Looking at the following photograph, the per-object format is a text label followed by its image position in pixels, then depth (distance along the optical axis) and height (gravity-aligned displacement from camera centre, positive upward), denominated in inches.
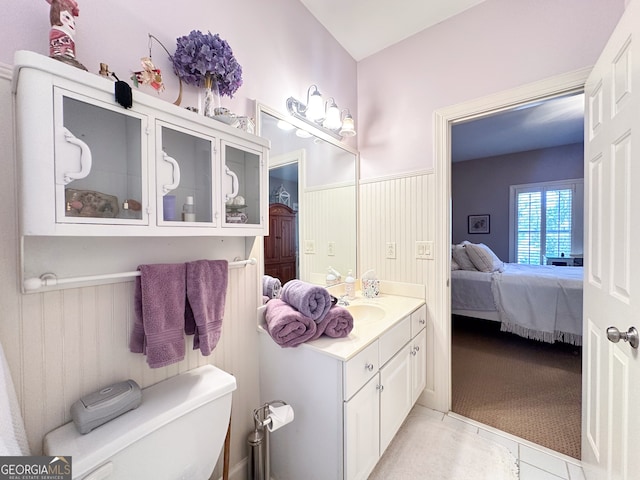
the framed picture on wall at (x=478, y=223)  205.9 +9.5
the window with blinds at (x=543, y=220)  177.5 +10.3
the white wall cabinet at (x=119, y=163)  24.2 +8.7
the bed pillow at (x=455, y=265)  134.0 -14.9
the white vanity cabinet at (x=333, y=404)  42.1 -29.3
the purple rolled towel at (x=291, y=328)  44.6 -15.4
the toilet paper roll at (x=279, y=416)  41.6 -28.3
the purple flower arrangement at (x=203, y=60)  38.9 +26.2
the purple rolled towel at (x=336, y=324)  47.6 -15.8
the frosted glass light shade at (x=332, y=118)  70.0 +31.1
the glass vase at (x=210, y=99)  40.8 +21.4
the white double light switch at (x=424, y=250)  72.3 -3.9
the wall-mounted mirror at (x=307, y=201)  57.9 +8.9
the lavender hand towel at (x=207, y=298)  38.3 -9.1
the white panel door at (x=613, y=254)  33.6 -2.9
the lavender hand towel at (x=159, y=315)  34.4 -10.3
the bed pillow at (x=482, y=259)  124.6 -11.2
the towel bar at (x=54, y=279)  27.5 -4.7
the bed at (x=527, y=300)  102.2 -26.9
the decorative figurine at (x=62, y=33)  27.4 +21.2
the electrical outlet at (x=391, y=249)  79.0 -4.0
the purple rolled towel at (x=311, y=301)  46.8 -11.5
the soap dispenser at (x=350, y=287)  75.2 -14.3
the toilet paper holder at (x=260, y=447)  43.6 -36.6
